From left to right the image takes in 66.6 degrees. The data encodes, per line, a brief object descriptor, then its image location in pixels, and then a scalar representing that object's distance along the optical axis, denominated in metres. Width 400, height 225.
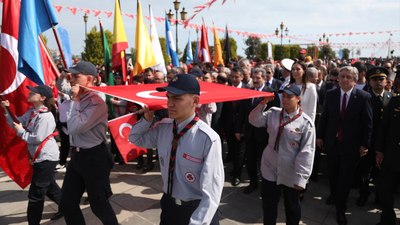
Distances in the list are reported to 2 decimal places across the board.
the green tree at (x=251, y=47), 50.09
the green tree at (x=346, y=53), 58.11
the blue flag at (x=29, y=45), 3.91
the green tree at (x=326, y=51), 47.61
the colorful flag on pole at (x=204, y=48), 13.16
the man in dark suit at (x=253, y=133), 4.58
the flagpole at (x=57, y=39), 4.20
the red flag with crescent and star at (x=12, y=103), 3.92
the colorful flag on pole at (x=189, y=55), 16.78
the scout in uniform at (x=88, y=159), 2.99
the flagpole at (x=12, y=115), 3.72
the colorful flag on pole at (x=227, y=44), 13.83
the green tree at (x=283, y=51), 59.13
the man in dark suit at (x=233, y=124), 5.31
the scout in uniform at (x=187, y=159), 1.97
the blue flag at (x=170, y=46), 10.87
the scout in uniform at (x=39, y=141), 3.50
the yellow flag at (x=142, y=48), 6.05
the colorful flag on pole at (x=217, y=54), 13.41
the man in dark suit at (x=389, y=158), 3.54
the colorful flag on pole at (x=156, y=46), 7.00
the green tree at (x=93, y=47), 28.50
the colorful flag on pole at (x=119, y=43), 5.79
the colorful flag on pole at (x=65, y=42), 6.04
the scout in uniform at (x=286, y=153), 3.13
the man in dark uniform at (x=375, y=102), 4.47
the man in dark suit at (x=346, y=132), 3.92
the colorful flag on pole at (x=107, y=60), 5.87
